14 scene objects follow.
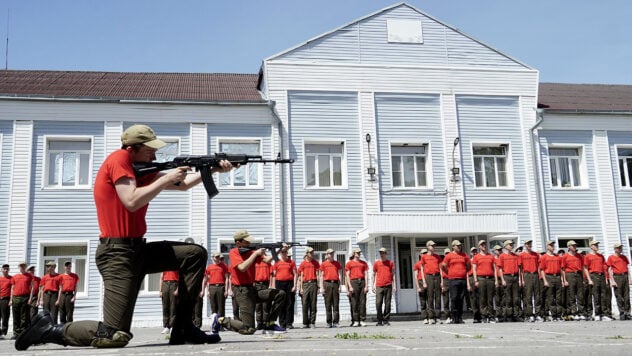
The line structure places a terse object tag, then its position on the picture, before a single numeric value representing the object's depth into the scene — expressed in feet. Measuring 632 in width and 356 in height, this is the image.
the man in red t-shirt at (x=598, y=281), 55.67
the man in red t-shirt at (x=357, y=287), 54.75
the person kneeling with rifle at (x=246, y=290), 31.09
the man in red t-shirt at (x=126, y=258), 16.88
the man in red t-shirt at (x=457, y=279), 53.26
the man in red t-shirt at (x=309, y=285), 55.21
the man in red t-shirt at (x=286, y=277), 53.42
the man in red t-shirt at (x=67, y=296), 54.70
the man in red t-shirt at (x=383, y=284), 54.60
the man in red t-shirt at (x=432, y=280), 54.60
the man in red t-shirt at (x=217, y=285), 50.44
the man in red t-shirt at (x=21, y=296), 52.85
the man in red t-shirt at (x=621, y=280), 55.11
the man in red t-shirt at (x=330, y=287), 55.21
